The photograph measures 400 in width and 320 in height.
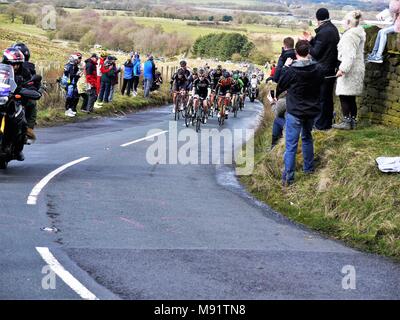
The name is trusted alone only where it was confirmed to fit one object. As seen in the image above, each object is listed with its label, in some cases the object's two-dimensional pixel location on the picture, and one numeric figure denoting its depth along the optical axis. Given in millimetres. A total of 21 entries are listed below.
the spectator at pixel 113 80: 30984
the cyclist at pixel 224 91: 31359
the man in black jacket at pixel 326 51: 14148
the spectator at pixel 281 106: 15203
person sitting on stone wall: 13656
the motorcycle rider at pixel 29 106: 14461
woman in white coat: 13914
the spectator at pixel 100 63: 31066
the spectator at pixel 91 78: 28078
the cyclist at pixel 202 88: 28703
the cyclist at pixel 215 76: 33875
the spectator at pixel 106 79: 30797
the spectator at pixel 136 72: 37219
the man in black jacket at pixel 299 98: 12320
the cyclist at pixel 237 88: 36000
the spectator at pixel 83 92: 28703
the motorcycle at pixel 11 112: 12930
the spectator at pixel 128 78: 36244
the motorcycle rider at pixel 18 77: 13414
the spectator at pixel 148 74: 37812
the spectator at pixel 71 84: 25406
